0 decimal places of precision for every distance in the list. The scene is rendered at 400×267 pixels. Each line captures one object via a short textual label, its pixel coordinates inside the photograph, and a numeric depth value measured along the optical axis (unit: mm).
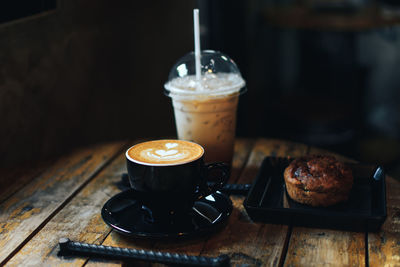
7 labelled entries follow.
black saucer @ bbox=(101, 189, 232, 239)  986
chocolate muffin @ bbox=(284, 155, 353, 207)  1052
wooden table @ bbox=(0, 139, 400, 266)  939
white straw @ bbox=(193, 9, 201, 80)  1270
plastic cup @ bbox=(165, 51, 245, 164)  1276
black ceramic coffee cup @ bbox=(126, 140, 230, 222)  973
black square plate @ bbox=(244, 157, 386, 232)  1003
